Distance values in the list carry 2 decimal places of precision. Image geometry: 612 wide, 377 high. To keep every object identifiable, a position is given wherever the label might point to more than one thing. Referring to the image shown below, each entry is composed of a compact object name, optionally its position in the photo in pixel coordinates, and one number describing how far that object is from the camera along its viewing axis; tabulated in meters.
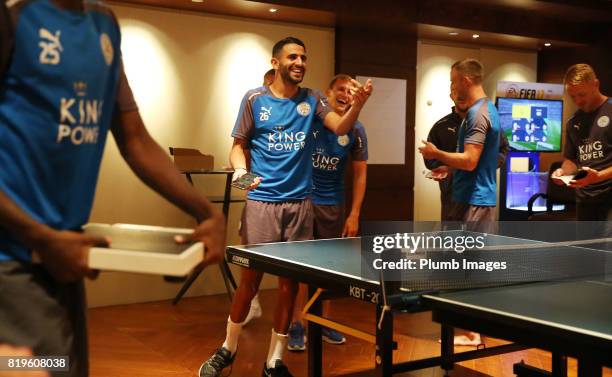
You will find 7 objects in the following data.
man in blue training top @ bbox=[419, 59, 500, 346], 4.35
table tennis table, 2.03
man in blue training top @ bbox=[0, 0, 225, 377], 1.21
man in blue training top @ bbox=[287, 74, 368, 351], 4.90
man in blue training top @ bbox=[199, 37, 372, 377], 4.10
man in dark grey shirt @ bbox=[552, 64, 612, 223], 4.82
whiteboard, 7.35
